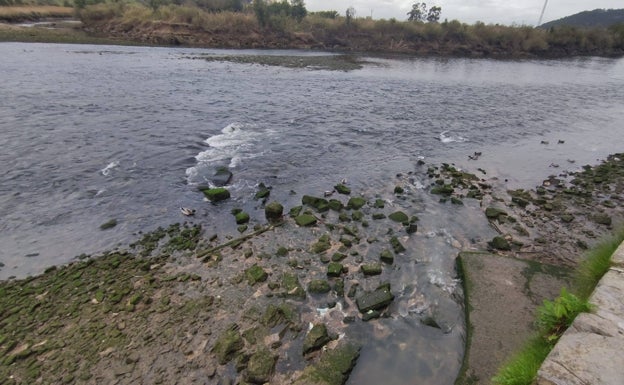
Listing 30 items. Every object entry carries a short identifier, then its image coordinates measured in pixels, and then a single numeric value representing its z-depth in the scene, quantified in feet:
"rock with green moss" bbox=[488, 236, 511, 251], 38.52
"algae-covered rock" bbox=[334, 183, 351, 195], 52.21
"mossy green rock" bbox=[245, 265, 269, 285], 33.76
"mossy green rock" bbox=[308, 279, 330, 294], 32.42
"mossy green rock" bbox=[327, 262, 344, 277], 34.40
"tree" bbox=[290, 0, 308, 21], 346.54
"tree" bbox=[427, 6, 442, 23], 472.03
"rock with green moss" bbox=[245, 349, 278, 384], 23.85
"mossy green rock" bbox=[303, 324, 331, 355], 26.35
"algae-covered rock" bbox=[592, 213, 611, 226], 44.06
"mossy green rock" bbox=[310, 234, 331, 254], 38.47
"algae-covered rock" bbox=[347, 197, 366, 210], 47.85
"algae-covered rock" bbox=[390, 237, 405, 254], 38.58
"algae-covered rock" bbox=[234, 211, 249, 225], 43.78
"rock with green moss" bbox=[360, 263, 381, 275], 34.76
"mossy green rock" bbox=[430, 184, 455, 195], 51.67
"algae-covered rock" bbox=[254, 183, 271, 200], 50.35
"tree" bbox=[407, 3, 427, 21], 493.27
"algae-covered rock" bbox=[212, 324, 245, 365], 25.59
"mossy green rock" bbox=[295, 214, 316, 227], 43.55
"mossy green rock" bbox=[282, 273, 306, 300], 31.96
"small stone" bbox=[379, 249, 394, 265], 36.70
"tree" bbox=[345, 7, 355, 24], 341.33
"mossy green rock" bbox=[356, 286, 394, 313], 30.22
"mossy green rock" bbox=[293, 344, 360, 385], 23.57
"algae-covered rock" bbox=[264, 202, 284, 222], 44.93
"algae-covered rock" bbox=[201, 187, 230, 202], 48.75
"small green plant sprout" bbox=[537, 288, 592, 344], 18.79
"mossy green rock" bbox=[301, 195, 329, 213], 47.32
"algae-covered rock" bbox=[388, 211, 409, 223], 44.62
